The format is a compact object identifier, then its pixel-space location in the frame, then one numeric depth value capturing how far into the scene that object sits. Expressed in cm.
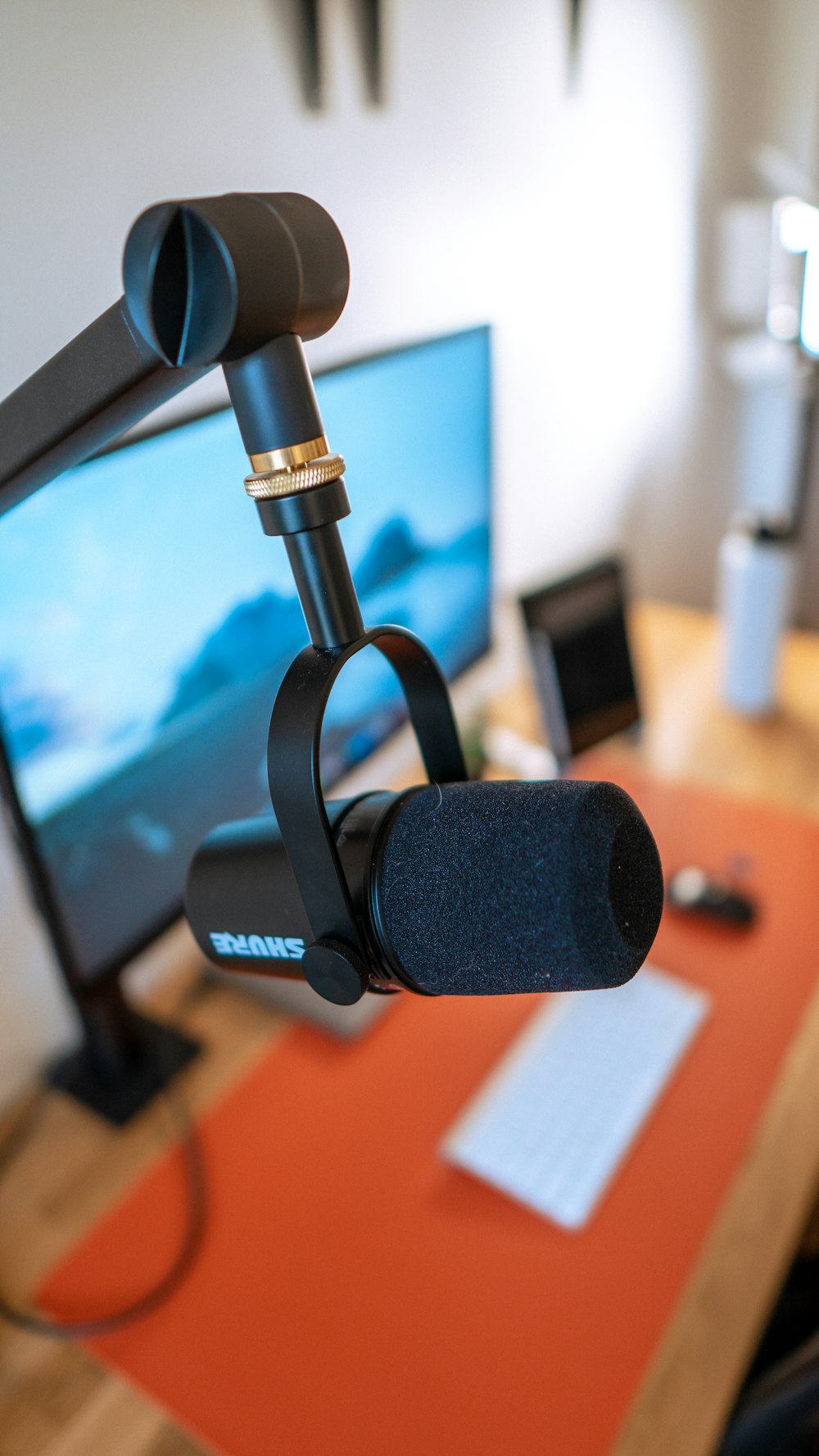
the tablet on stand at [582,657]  120
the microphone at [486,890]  27
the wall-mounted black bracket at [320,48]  90
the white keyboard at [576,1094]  80
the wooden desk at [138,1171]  66
